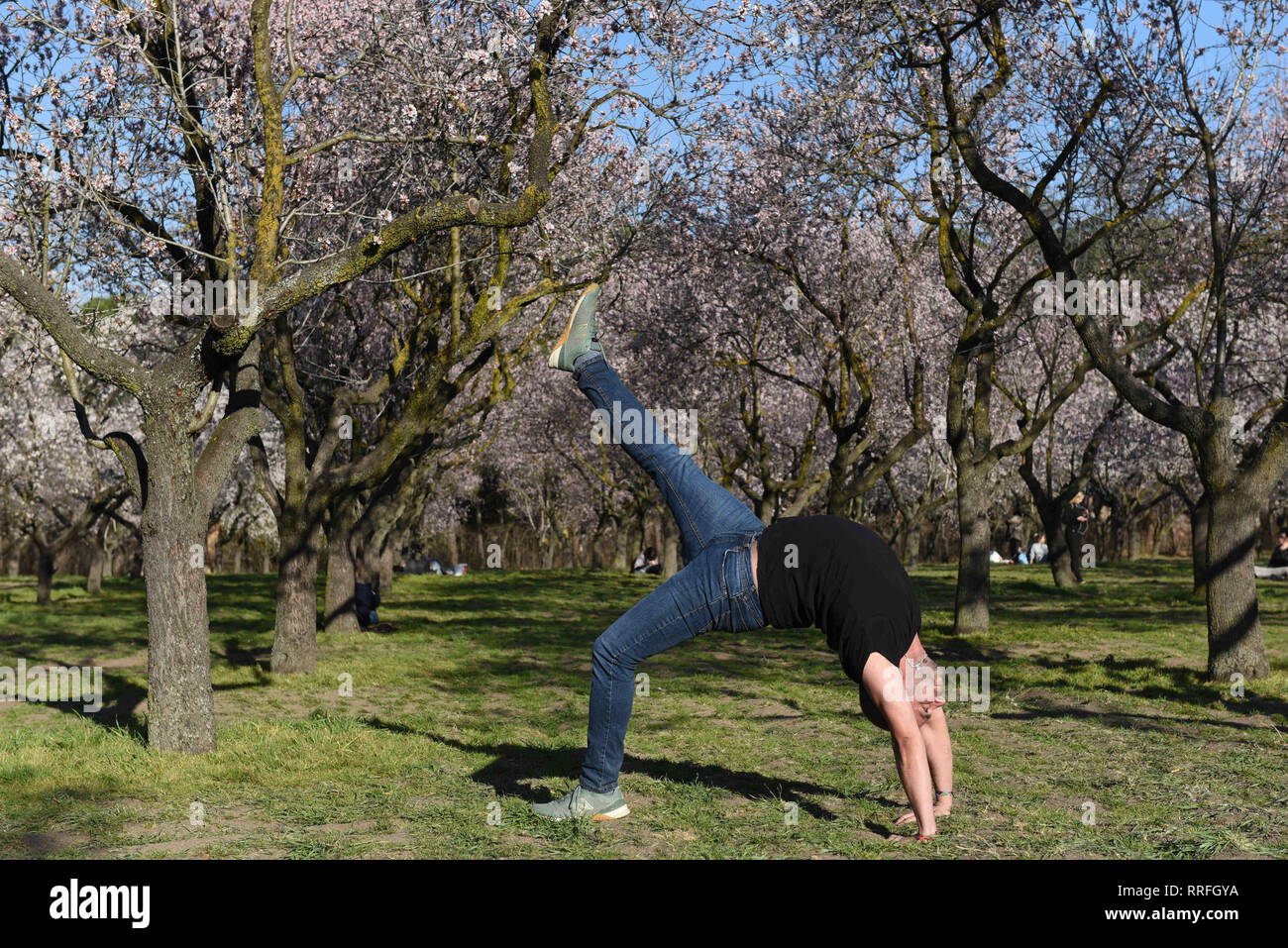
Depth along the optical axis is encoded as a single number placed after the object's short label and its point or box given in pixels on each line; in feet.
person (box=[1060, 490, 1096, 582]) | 81.30
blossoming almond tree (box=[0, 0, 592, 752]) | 26.43
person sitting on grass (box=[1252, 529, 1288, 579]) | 78.54
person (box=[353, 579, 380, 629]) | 57.21
